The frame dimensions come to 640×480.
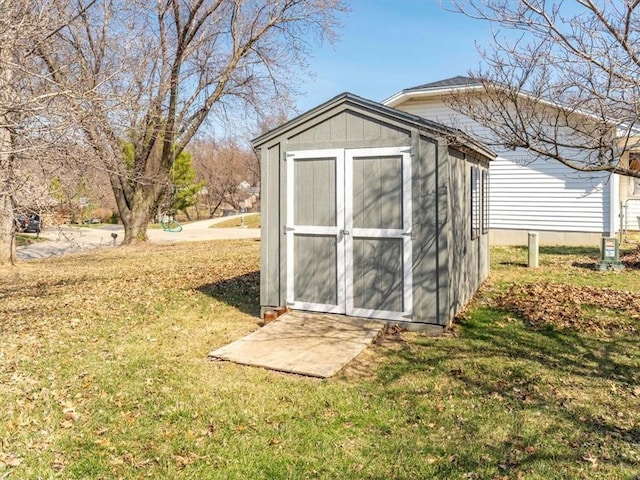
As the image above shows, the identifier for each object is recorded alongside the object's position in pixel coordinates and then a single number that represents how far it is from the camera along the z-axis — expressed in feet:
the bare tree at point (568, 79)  12.91
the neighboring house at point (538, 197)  43.42
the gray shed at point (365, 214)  18.35
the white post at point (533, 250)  32.71
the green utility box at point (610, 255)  31.30
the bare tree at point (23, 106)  15.29
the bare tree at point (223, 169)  129.29
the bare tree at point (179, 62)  36.58
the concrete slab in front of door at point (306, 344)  15.20
